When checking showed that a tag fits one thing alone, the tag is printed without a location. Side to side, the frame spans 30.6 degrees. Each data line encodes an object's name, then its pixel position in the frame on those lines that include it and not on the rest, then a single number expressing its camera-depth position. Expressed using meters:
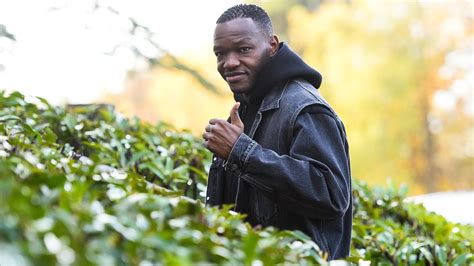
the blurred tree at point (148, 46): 12.41
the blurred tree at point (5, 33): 8.79
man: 3.93
